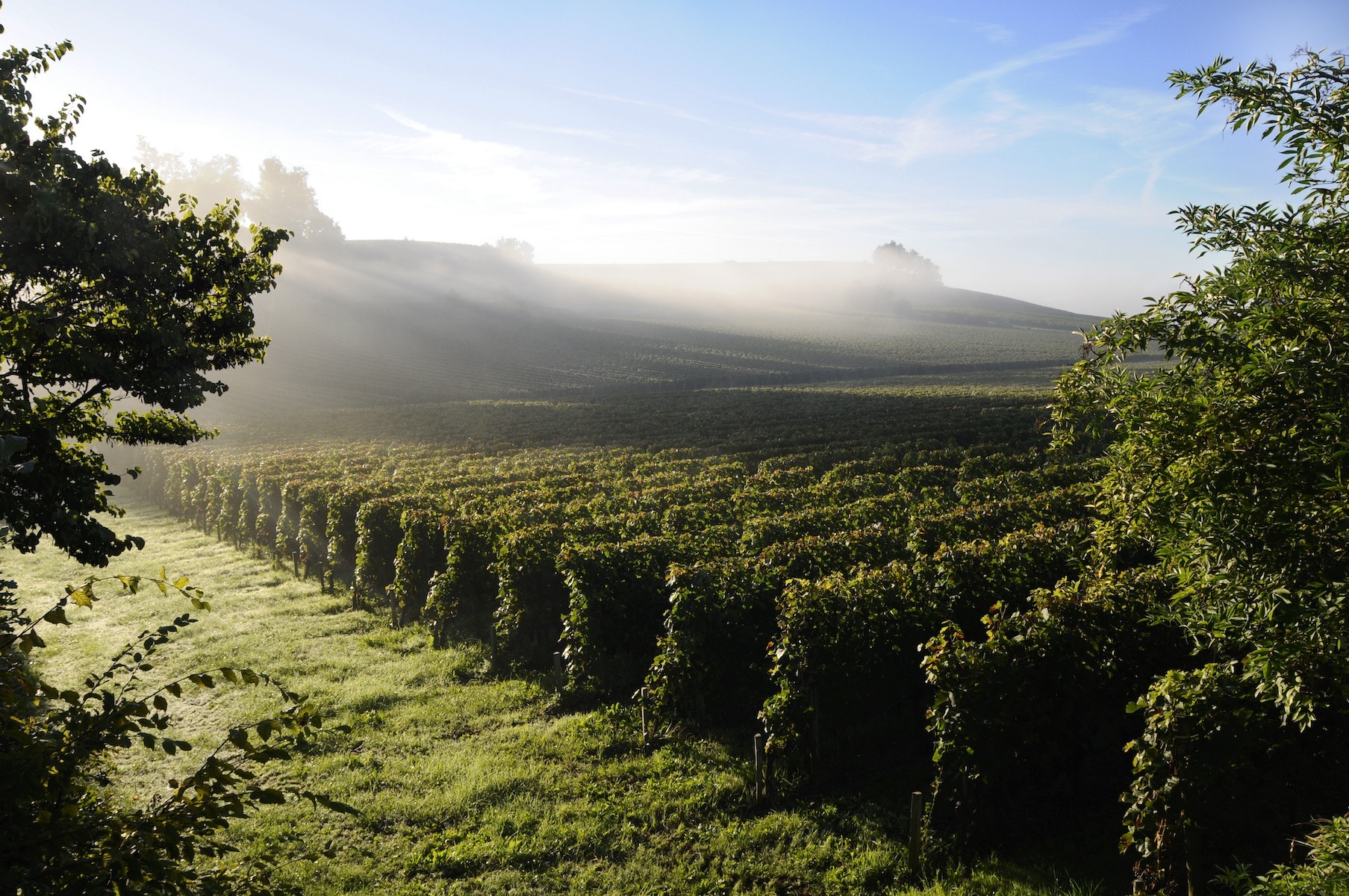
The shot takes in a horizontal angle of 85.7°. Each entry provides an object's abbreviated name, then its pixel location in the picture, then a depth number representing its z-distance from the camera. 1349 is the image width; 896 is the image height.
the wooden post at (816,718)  9.42
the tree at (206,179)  104.31
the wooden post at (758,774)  9.14
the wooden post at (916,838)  7.60
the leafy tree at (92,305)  7.39
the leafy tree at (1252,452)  5.19
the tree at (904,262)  189.88
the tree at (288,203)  117.44
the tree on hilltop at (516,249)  163.38
